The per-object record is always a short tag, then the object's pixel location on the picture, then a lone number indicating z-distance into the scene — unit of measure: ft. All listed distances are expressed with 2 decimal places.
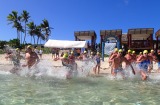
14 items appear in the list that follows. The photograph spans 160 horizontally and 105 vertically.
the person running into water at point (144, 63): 18.48
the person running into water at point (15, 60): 19.77
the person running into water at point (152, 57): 19.49
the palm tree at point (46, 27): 104.70
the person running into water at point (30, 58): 18.73
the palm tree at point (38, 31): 99.57
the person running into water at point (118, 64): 17.77
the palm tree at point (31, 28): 97.65
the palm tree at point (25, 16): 97.13
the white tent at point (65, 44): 39.68
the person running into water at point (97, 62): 22.02
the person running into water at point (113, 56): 17.79
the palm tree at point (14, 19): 95.05
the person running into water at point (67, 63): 18.41
